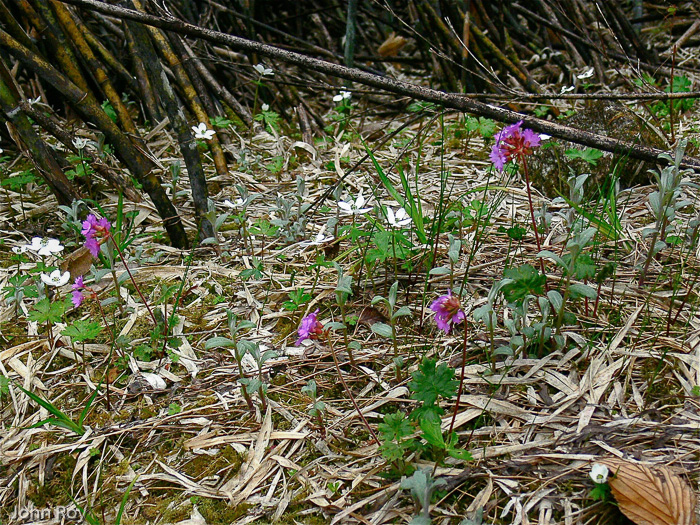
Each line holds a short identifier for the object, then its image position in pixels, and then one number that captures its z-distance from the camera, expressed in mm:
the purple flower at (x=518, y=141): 869
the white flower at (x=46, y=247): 970
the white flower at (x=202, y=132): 1170
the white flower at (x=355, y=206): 1017
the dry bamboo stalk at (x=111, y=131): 1024
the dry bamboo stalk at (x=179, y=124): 990
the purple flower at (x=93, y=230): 879
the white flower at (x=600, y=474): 714
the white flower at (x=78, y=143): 1069
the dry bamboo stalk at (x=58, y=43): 1151
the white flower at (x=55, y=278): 928
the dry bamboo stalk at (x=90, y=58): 1155
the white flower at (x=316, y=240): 1048
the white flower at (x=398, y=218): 981
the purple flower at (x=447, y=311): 774
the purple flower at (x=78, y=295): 889
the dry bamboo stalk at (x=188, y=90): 1221
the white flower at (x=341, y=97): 1367
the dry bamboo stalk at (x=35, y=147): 1015
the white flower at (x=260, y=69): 1240
